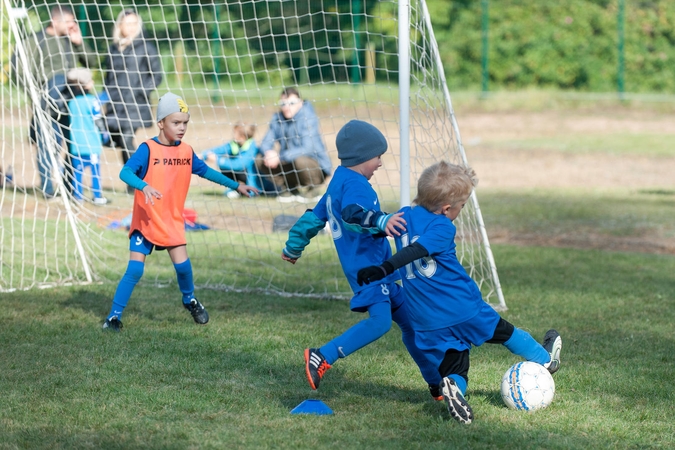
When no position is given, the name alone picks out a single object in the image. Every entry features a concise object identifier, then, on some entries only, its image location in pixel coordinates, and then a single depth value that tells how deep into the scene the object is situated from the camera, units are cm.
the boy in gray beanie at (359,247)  813
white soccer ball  794
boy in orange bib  1059
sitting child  2117
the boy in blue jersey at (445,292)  757
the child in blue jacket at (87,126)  1730
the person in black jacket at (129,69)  1806
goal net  1276
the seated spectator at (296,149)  1930
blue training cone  786
